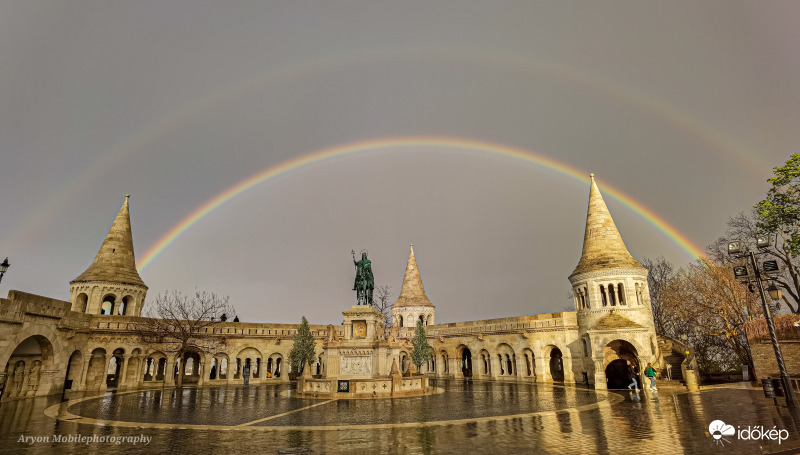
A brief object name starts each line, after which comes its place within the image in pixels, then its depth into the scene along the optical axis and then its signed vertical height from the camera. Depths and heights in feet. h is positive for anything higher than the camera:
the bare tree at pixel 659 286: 153.28 +23.69
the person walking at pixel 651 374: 75.41 -4.63
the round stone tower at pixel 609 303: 95.04 +10.88
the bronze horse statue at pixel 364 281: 94.53 +16.02
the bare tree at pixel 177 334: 109.29 +6.52
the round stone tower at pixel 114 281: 126.21 +23.83
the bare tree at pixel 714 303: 102.32 +10.35
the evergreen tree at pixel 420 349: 128.67 +1.31
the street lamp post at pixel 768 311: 48.98 +4.02
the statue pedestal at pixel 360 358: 86.12 -0.55
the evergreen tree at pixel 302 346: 119.89 +2.88
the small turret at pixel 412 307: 186.09 +19.87
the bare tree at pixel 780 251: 85.95 +21.25
